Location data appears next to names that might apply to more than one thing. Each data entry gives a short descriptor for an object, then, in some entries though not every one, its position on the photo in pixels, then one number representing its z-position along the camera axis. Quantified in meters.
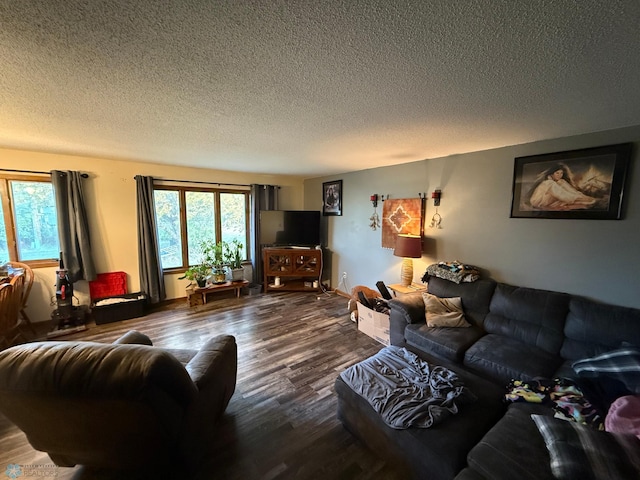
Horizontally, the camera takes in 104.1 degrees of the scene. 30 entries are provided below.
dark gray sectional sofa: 1.21
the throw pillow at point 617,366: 1.50
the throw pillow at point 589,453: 0.94
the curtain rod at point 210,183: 3.98
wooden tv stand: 4.75
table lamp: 3.12
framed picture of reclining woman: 2.00
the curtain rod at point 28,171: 2.99
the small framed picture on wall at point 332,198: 4.66
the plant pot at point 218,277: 4.39
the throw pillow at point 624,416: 1.15
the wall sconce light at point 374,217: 3.95
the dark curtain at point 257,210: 4.82
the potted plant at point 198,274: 4.12
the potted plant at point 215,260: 4.40
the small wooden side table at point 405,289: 3.10
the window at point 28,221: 3.06
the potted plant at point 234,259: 4.63
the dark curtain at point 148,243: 3.75
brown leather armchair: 0.98
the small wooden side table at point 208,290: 4.09
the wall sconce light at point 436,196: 3.14
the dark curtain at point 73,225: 3.23
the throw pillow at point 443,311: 2.46
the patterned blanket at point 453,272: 2.73
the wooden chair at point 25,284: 2.78
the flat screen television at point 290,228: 4.83
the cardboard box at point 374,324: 2.93
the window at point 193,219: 4.11
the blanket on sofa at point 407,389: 1.41
